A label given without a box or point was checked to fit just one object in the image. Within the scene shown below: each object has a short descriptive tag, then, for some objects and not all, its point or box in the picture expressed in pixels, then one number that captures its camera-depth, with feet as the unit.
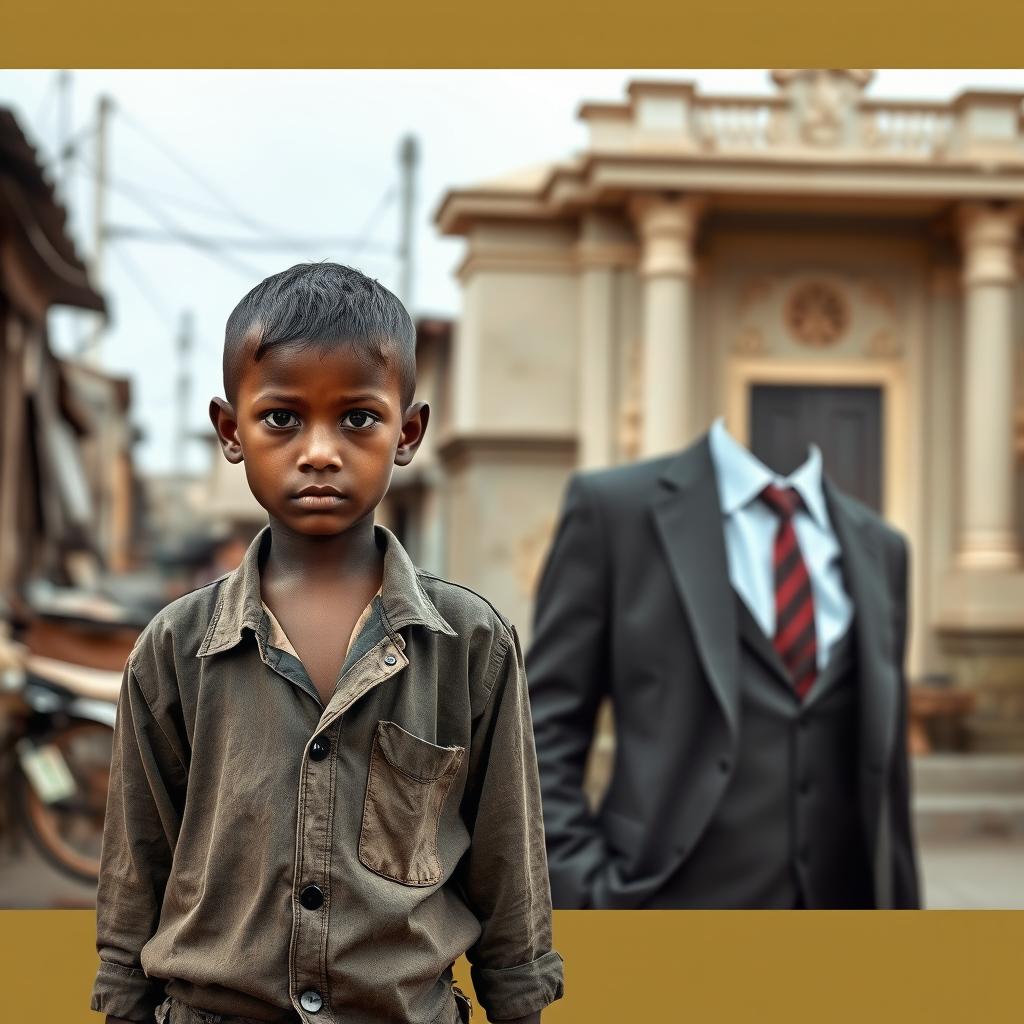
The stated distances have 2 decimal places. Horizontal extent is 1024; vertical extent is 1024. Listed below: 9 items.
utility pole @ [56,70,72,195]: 21.72
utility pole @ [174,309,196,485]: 97.50
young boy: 3.90
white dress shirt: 7.18
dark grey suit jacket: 6.89
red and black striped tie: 7.08
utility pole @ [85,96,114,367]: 37.24
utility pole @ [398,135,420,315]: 42.14
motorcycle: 17.28
